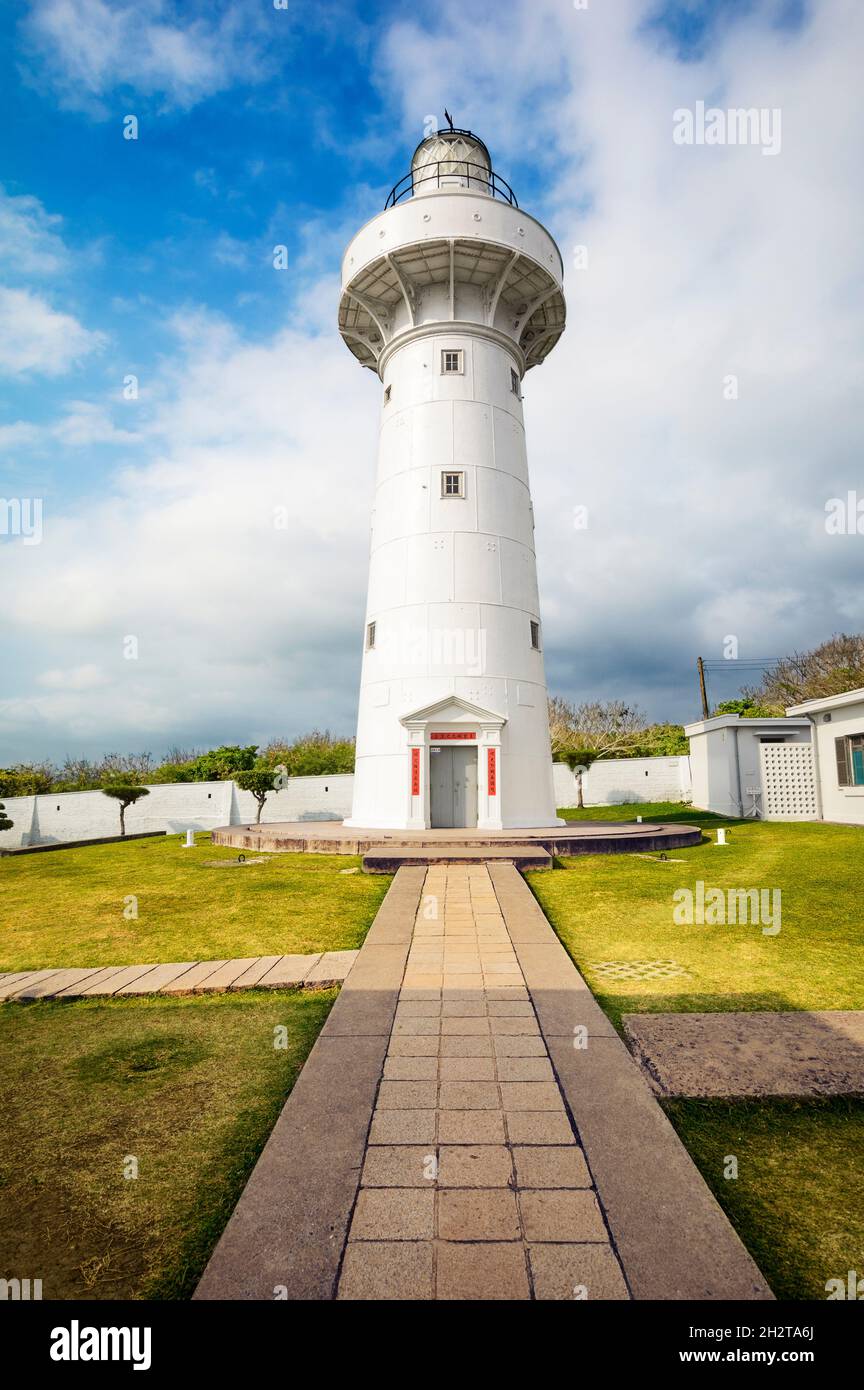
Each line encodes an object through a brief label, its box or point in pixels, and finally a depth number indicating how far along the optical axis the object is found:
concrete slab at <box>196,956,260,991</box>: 5.19
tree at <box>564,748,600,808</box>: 27.95
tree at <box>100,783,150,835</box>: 22.03
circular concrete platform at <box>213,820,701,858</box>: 12.61
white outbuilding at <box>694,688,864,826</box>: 18.72
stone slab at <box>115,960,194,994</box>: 5.17
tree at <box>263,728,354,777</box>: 28.33
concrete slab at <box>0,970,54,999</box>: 5.21
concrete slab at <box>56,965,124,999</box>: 5.12
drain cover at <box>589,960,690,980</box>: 5.47
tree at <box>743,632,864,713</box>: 36.03
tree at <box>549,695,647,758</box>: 39.18
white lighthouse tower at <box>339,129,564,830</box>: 15.95
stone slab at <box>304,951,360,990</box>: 5.20
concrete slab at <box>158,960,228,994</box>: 5.14
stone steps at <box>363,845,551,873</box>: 10.80
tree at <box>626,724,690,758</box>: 32.38
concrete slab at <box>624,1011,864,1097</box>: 3.43
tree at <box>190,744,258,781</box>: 28.41
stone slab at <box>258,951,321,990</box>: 5.17
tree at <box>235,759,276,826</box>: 21.12
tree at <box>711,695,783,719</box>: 34.72
